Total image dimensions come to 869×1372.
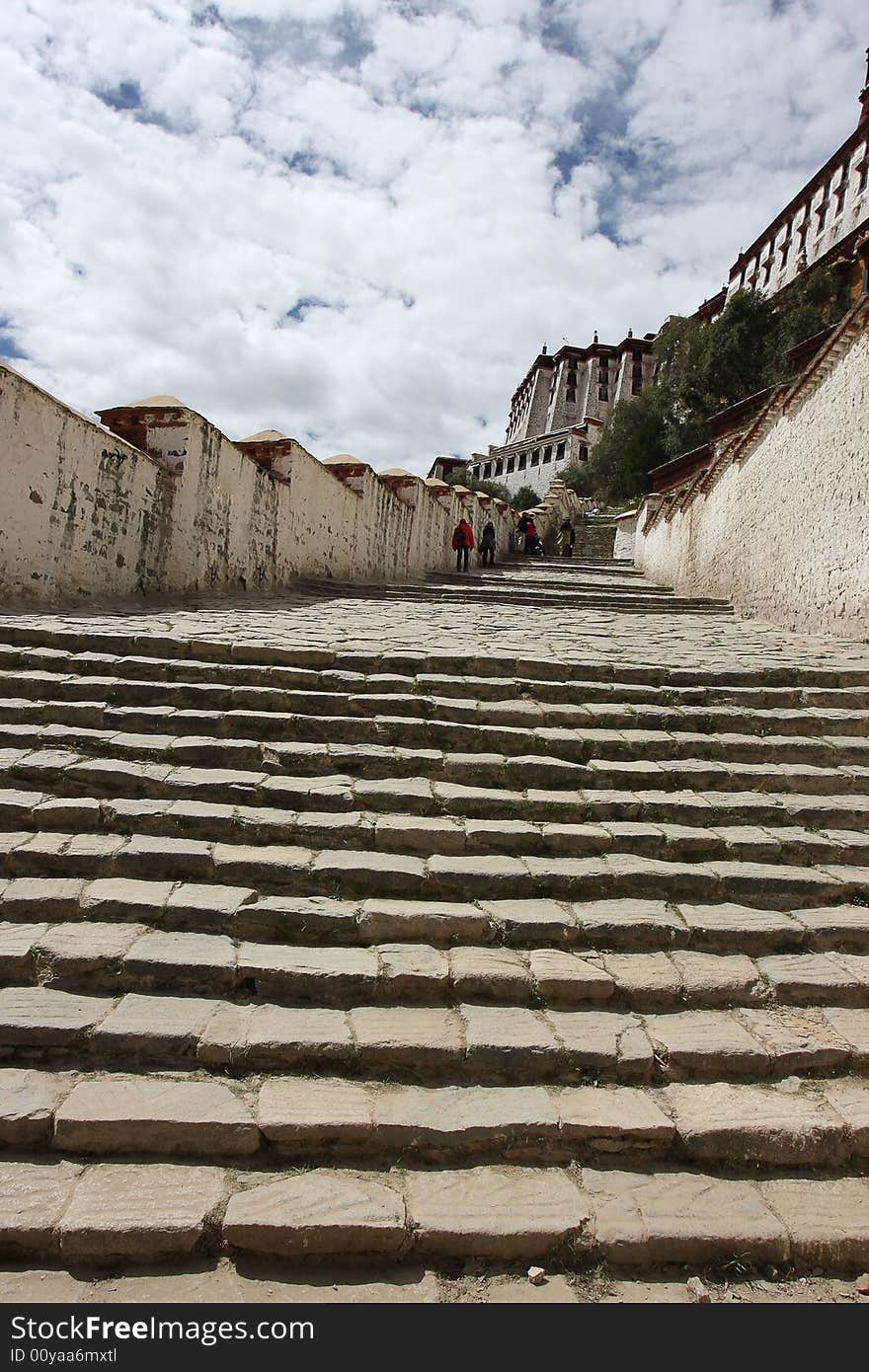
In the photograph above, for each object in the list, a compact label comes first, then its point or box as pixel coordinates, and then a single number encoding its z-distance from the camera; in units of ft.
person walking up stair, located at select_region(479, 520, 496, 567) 68.08
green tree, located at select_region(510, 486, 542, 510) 188.05
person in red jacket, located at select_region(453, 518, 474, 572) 58.95
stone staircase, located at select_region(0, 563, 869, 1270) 7.12
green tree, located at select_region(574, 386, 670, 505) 119.96
